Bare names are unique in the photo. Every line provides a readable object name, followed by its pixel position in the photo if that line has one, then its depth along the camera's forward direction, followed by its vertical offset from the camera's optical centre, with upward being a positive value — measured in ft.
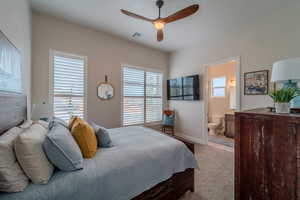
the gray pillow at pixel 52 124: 5.26 -0.96
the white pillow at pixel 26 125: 4.95 -0.98
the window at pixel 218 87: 17.66 +1.77
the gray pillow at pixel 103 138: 5.68 -1.60
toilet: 16.20 -2.95
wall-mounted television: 13.08 +1.22
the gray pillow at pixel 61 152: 3.70 -1.46
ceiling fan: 6.66 +4.38
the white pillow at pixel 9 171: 2.87 -1.56
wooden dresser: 3.53 -1.60
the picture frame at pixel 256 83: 9.08 +1.22
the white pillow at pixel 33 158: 3.25 -1.44
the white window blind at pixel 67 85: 9.74 +1.06
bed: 3.46 -2.18
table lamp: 4.56 +0.93
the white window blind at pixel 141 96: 13.13 +0.37
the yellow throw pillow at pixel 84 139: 4.72 -1.39
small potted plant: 4.04 +0.04
